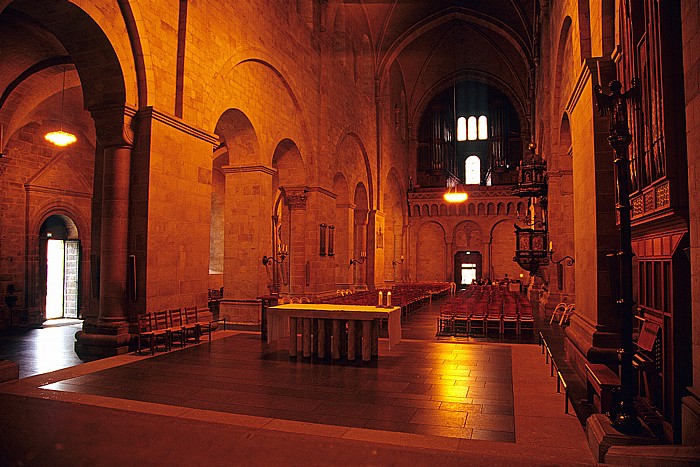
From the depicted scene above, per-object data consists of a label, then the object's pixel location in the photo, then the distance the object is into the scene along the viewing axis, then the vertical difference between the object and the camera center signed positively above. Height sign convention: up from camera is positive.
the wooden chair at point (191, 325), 8.76 -1.13
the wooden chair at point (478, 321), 10.61 -1.37
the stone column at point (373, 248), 21.95 +0.50
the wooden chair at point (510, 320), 10.59 -1.30
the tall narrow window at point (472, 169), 32.94 +5.85
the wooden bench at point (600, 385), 4.49 -1.16
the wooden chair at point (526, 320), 10.45 -1.28
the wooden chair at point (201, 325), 9.05 -1.22
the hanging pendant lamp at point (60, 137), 10.83 +2.67
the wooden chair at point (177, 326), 8.42 -1.13
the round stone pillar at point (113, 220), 8.14 +0.66
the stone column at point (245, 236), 12.44 +0.58
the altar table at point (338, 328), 7.38 -1.04
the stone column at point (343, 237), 19.33 +0.85
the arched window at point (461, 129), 32.78 +8.46
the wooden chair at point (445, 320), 10.74 -1.34
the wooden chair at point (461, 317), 10.64 -1.26
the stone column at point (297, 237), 15.29 +0.69
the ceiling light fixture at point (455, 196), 20.64 +2.62
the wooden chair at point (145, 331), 7.86 -1.14
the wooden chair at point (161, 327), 8.15 -1.11
